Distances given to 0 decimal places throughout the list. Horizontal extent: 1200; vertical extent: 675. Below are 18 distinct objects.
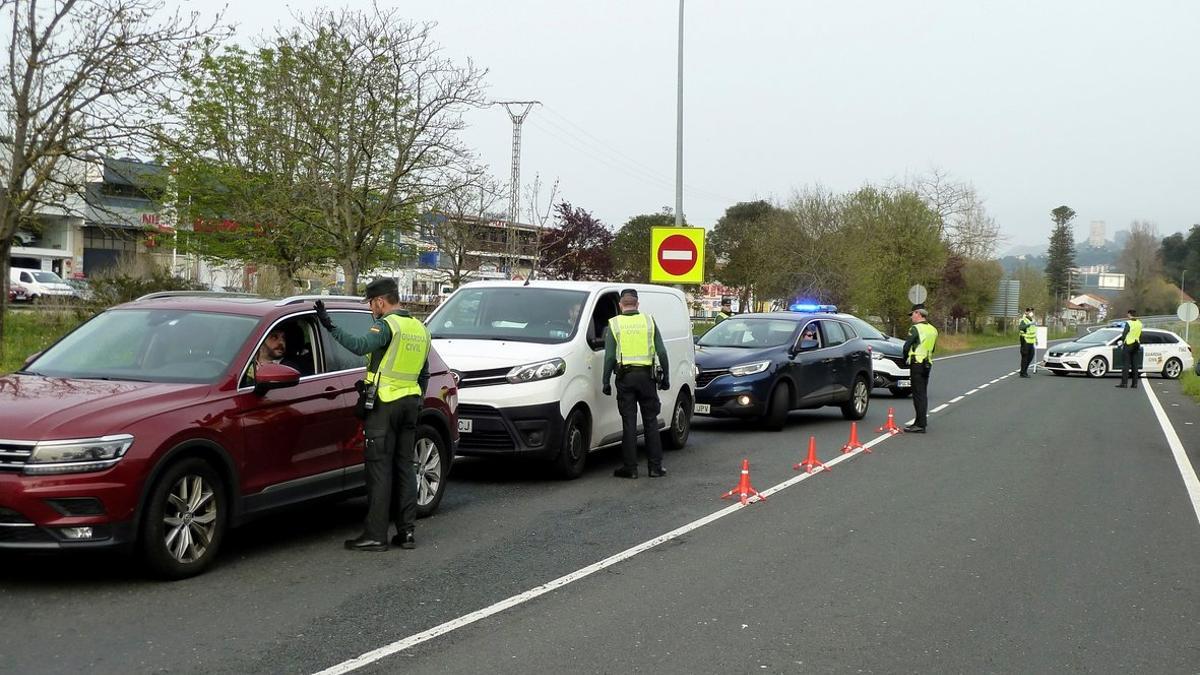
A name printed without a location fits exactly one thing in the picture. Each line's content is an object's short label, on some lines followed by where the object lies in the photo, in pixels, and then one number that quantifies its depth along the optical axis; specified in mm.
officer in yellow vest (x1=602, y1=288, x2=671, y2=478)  10945
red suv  6039
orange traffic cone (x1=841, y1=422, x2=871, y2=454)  13914
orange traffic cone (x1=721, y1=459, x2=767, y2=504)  9828
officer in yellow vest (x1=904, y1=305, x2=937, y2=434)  16109
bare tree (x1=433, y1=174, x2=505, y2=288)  33562
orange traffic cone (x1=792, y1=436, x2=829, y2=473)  12030
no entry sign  20609
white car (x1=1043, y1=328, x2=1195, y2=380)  33875
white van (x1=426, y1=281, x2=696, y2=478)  10383
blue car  15555
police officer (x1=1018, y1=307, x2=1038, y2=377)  32031
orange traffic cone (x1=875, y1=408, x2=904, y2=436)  16141
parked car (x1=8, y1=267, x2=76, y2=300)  50928
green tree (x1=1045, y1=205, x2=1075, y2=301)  146125
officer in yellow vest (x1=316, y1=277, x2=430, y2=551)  7582
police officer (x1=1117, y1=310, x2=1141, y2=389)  28828
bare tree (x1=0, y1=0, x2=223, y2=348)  17297
